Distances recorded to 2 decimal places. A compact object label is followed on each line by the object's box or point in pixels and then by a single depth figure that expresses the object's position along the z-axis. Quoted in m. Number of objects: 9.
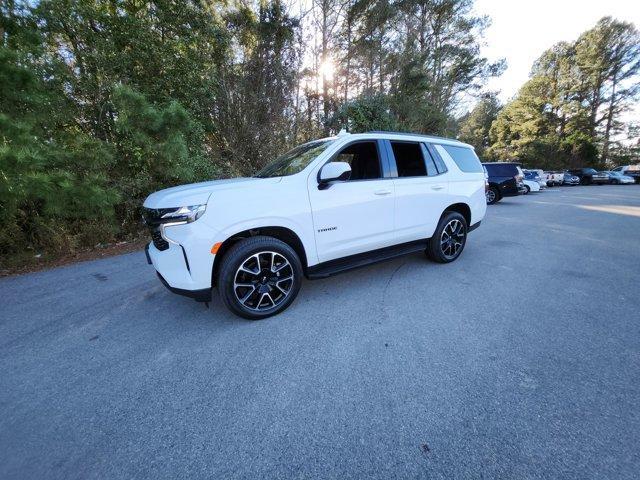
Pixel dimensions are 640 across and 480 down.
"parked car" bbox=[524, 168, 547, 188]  17.26
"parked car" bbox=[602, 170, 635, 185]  23.66
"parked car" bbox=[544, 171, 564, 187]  23.36
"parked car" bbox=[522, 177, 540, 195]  15.79
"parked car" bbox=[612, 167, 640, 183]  24.00
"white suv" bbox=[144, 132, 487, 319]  2.59
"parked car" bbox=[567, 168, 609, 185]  23.80
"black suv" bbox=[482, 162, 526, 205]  11.86
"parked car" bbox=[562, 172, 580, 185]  23.94
